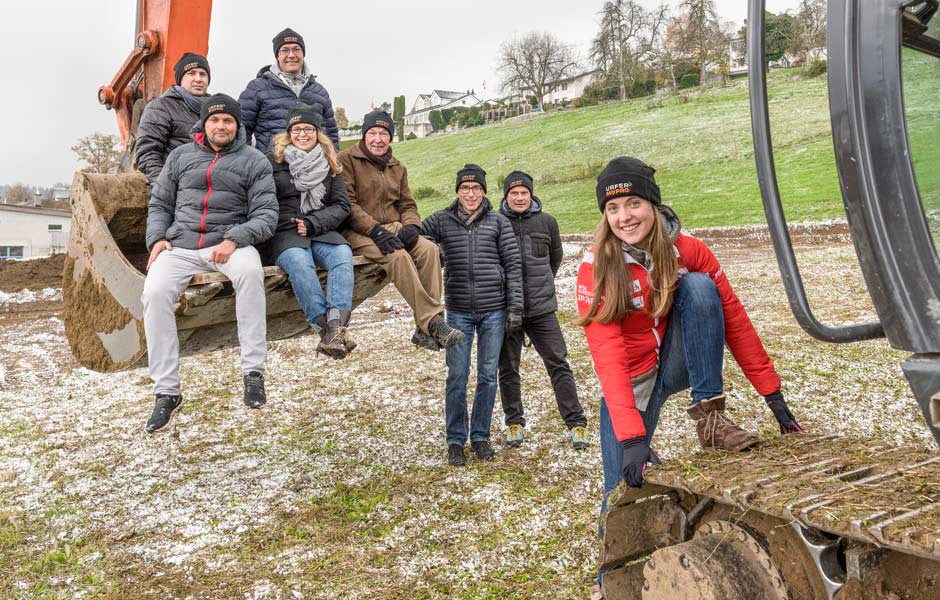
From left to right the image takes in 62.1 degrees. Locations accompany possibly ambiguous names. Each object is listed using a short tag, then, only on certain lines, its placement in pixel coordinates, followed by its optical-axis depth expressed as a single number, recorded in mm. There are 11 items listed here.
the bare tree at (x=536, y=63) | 62250
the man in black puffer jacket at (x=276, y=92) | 5336
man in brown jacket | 4973
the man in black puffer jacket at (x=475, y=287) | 5371
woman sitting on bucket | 4605
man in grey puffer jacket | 4227
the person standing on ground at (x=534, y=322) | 5656
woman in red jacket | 2854
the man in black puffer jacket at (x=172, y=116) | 4859
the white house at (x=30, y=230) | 41625
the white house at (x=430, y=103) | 93862
